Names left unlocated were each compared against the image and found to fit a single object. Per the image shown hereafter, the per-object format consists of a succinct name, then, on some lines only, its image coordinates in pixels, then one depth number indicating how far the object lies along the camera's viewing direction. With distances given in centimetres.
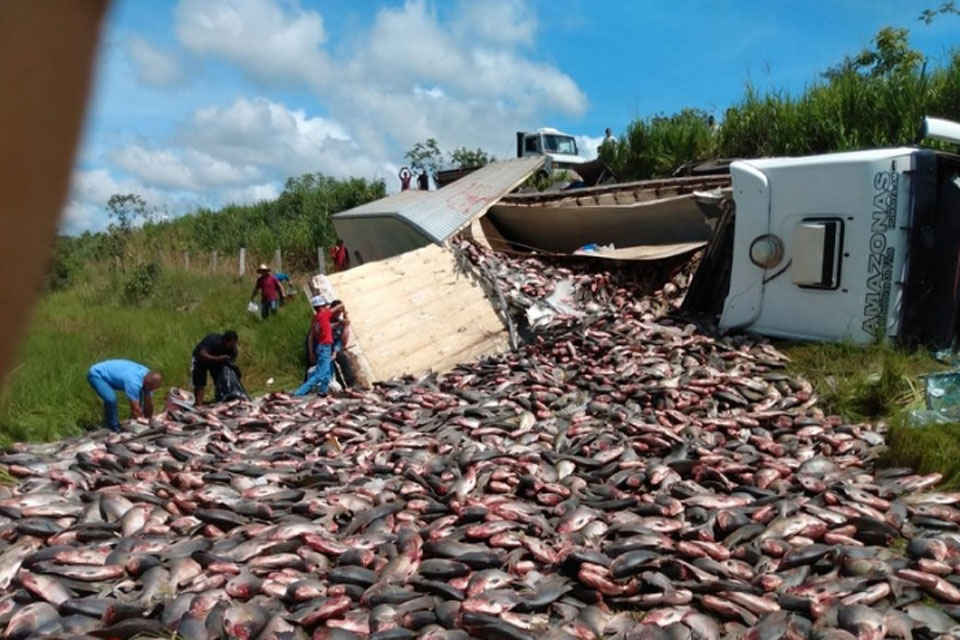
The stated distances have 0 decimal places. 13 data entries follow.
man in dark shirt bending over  1056
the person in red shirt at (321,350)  1030
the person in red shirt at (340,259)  1805
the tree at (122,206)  2875
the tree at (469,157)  3109
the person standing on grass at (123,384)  931
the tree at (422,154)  3122
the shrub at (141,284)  1991
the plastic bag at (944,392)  676
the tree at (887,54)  2170
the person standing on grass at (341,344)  1048
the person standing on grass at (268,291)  1489
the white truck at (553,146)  2528
